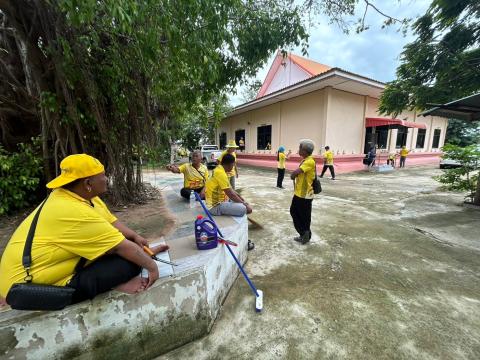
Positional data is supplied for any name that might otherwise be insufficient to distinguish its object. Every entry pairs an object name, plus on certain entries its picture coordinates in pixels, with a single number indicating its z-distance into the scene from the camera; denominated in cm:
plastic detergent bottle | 218
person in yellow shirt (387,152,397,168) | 1266
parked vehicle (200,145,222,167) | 1363
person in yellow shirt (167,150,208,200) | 478
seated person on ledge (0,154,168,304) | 136
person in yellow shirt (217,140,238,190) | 563
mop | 215
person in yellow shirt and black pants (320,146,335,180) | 895
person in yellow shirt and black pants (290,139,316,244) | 327
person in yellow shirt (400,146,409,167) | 1268
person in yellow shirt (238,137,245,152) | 1738
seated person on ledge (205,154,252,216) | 310
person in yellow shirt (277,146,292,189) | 749
